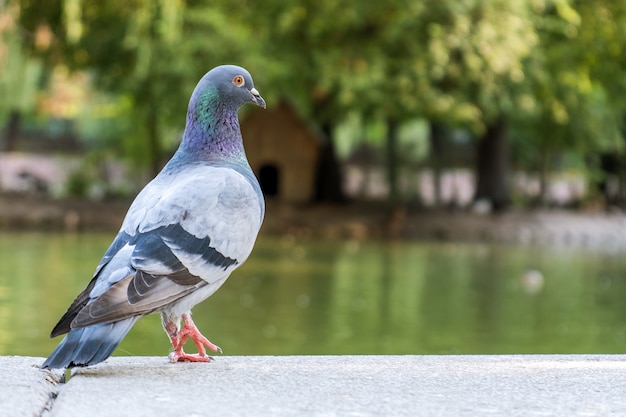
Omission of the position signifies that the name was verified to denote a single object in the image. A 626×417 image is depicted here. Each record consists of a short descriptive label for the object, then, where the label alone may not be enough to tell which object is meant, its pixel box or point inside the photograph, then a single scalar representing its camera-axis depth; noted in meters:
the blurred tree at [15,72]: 27.70
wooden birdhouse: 32.69
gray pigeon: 4.51
